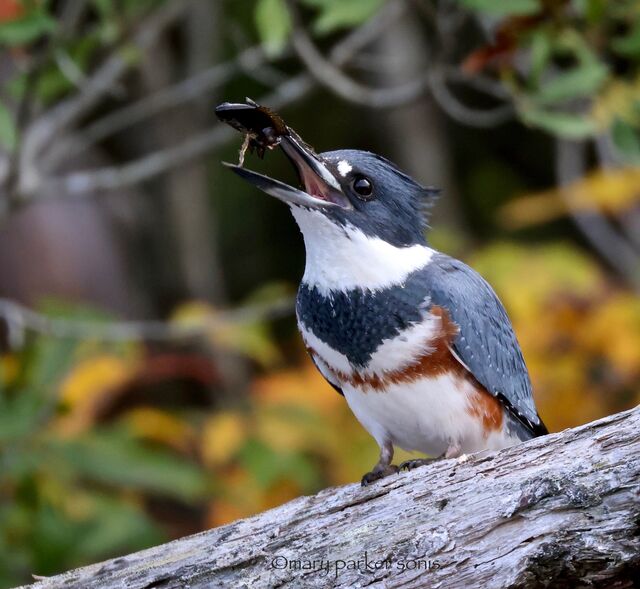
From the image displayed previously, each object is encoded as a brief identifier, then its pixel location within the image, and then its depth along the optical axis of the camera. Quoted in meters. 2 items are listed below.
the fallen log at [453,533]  4.54
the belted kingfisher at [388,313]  5.42
